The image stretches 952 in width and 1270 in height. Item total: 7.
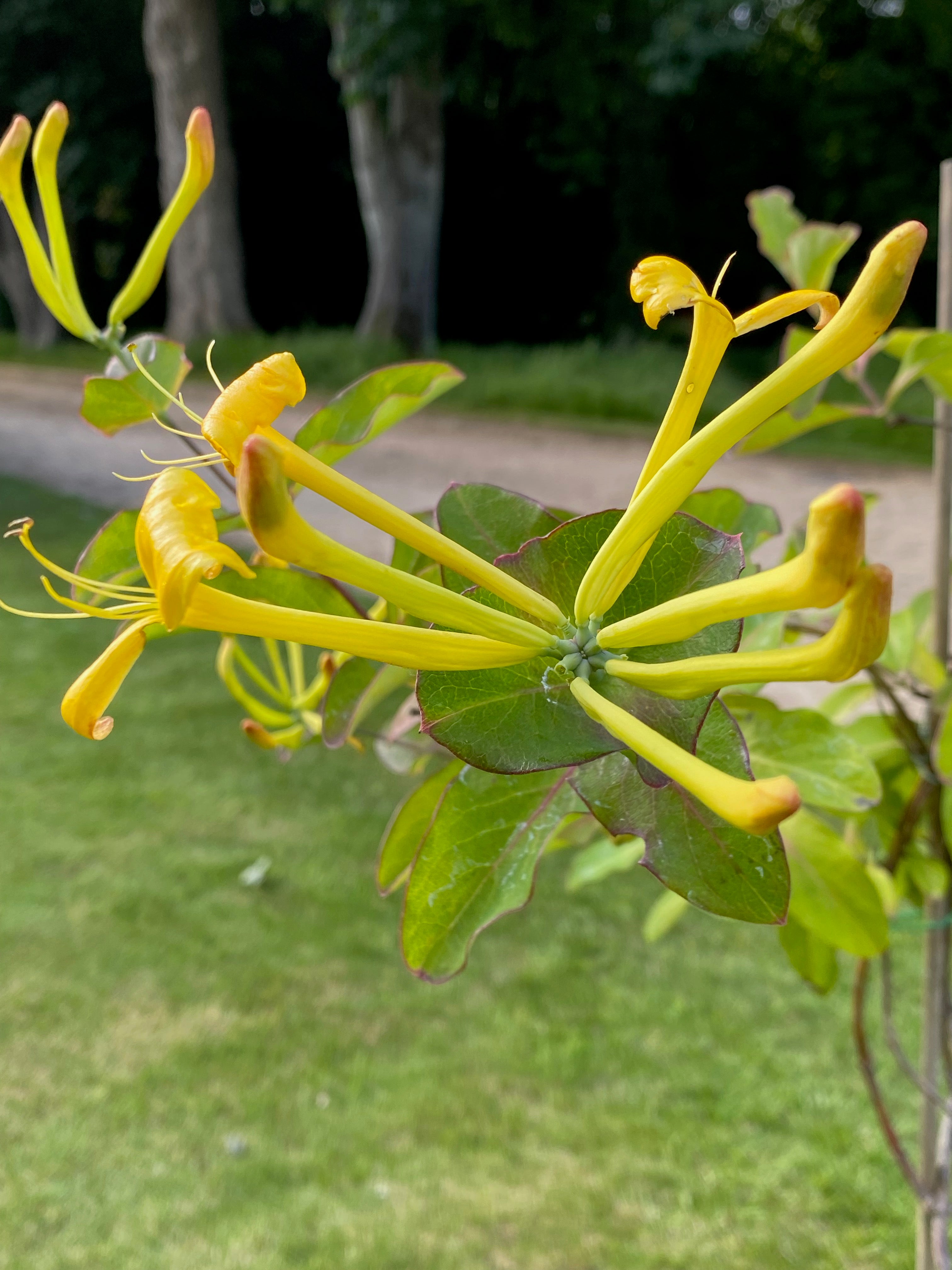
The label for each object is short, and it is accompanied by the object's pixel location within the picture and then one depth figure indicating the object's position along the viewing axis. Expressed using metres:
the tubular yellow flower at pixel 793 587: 0.19
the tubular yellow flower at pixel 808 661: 0.20
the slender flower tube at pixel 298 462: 0.23
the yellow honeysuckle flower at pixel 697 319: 0.26
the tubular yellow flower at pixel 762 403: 0.24
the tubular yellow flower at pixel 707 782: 0.20
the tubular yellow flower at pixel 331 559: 0.21
